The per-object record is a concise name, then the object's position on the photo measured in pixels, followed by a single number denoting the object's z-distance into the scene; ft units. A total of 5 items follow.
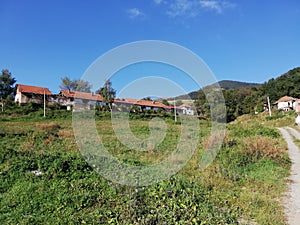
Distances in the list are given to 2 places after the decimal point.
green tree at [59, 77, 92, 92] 141.12
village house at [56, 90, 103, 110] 129.61
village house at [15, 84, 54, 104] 133.06
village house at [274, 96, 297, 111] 178.40
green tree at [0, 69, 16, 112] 135.85
